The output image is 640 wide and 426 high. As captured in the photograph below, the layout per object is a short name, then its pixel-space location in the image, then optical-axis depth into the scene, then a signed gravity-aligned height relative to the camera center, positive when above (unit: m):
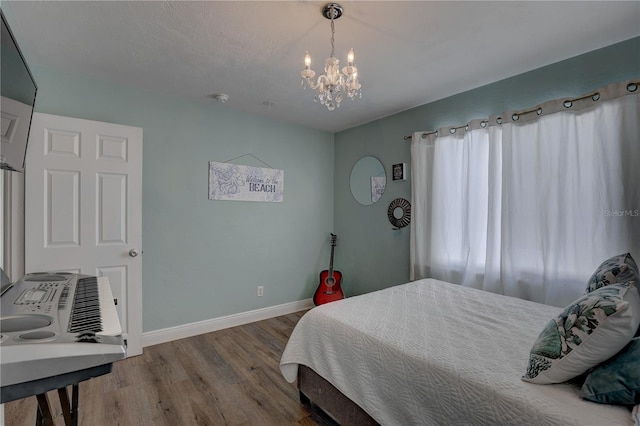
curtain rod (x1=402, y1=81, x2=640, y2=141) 1.80 +0.79
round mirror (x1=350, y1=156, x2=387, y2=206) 3.50 +0.42
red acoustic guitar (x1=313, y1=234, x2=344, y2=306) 3.63 -0.95
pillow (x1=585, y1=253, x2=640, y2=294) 1.31 -0.29
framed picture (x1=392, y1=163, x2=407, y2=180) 3.21 +0.47
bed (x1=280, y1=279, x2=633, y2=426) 1.01 -0.64
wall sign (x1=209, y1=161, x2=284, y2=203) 3.13 +0.36
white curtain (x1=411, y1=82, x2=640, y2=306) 1.86 +0.13
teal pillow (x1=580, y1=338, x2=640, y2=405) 0.91 -0.54
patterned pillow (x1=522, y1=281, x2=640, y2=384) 0.96 -0.43
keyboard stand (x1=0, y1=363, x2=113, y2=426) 0.64 -0.40
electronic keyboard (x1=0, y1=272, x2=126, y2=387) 0.65 -0.32
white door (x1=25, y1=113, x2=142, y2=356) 2.16 +0.08
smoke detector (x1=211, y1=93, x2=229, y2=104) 2.79 +1.15
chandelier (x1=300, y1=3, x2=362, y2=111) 1.56 +0.75
